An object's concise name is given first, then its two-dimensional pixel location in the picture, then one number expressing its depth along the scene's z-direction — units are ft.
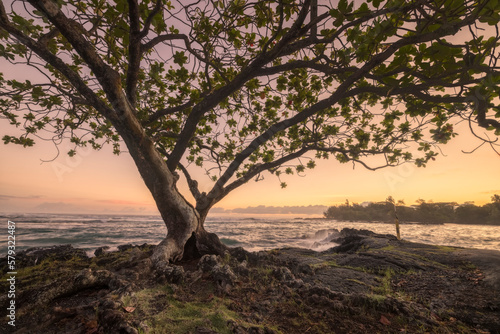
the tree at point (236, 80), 9.71
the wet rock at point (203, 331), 6.41
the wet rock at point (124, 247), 28.69
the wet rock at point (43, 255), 20.30
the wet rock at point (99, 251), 26.82
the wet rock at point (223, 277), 10.75
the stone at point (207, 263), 13.08
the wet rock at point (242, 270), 13.40
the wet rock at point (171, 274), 11.48
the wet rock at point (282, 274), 12.68
